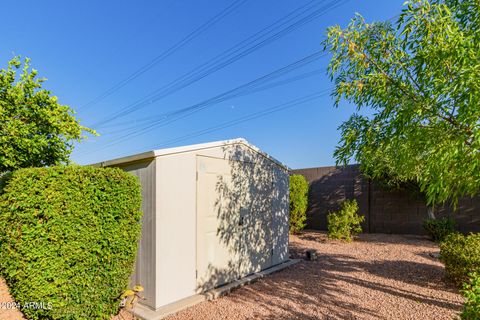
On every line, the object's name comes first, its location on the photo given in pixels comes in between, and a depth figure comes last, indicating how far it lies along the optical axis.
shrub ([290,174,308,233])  9.98
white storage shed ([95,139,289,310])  3.78
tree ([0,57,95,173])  5.23
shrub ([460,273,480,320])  1.75
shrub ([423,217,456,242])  8.06
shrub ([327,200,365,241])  8.61
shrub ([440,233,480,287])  4.18
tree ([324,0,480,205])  2.24
